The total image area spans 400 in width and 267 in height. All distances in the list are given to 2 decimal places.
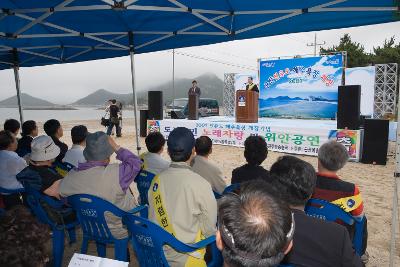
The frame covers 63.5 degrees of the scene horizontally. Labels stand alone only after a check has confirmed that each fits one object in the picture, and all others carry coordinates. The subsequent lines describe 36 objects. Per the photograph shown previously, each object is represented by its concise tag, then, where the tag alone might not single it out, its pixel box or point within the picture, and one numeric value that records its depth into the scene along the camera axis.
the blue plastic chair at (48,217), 2.96
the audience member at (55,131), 4.57
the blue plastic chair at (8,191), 3.54
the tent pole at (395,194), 2.86
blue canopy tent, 4.21
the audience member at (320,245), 1.58
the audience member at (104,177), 2.66
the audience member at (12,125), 5.22
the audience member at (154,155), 3.59
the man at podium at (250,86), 12.80
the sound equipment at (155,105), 13.42
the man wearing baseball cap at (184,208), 2.11
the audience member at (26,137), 4.79
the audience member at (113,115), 14.62
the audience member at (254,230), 0.94
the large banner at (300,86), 17.11
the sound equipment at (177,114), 17.02
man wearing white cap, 2.85
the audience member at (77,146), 4.12
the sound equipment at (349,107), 9.04
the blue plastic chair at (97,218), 2.55
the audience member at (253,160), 3.00
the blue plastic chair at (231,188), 2.75
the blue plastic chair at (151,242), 1.96
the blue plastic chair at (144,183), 3.52
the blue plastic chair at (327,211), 2.32
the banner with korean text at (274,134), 9.20
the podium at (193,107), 13.41
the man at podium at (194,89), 14.04
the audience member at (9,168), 3.51
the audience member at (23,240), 0.98
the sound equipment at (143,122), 15.21
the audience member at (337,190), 2.46
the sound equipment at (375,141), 8.57
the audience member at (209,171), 3.28
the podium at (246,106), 11.68
